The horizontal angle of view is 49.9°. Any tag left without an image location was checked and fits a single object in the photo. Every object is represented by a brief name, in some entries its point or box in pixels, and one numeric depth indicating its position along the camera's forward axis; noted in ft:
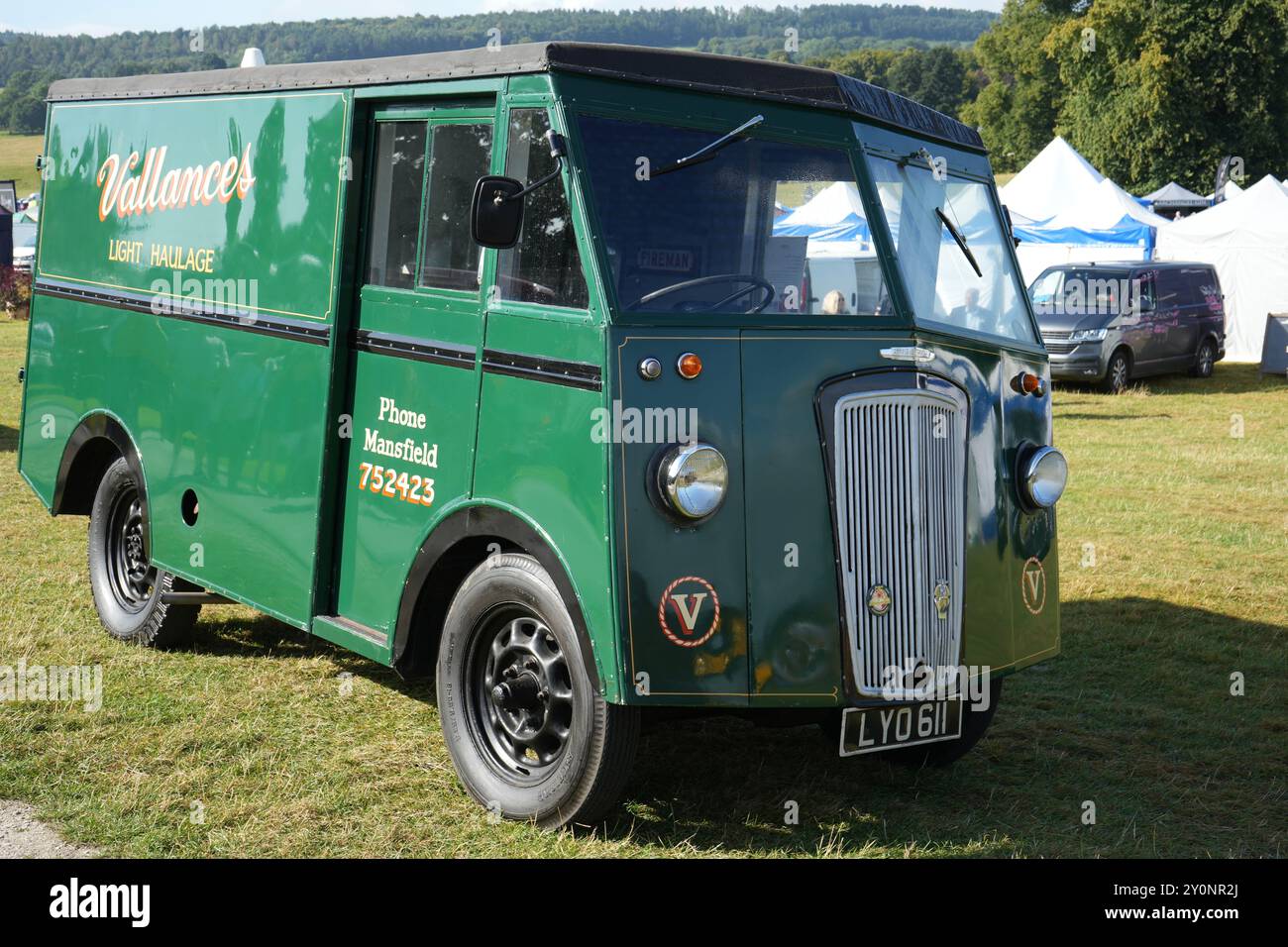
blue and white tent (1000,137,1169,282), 87.20
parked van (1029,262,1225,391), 68.33
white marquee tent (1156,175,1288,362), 84.38
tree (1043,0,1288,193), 175.11
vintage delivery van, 14.75
